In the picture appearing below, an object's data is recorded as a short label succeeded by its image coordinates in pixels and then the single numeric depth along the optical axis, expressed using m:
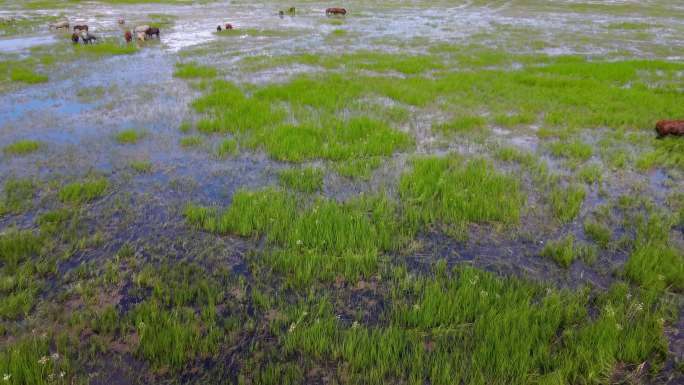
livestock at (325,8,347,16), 36.28
